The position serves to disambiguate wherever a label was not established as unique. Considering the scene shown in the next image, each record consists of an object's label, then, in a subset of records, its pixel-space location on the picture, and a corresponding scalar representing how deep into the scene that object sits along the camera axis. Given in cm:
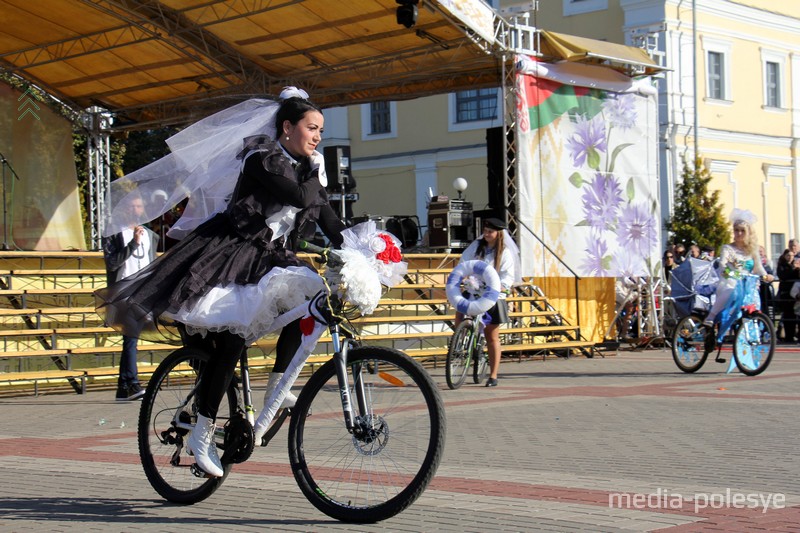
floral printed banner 1923
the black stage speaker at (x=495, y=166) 1993
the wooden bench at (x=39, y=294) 1410
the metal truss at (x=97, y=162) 2586
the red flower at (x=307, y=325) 565
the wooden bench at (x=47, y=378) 1265
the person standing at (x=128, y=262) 1203
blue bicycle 1441
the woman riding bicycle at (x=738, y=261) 1459
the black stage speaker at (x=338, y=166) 2555
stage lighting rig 1612
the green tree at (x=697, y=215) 3456
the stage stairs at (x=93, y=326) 1345
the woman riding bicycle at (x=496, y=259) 1342
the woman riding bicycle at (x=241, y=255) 567
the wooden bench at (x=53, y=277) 1469
